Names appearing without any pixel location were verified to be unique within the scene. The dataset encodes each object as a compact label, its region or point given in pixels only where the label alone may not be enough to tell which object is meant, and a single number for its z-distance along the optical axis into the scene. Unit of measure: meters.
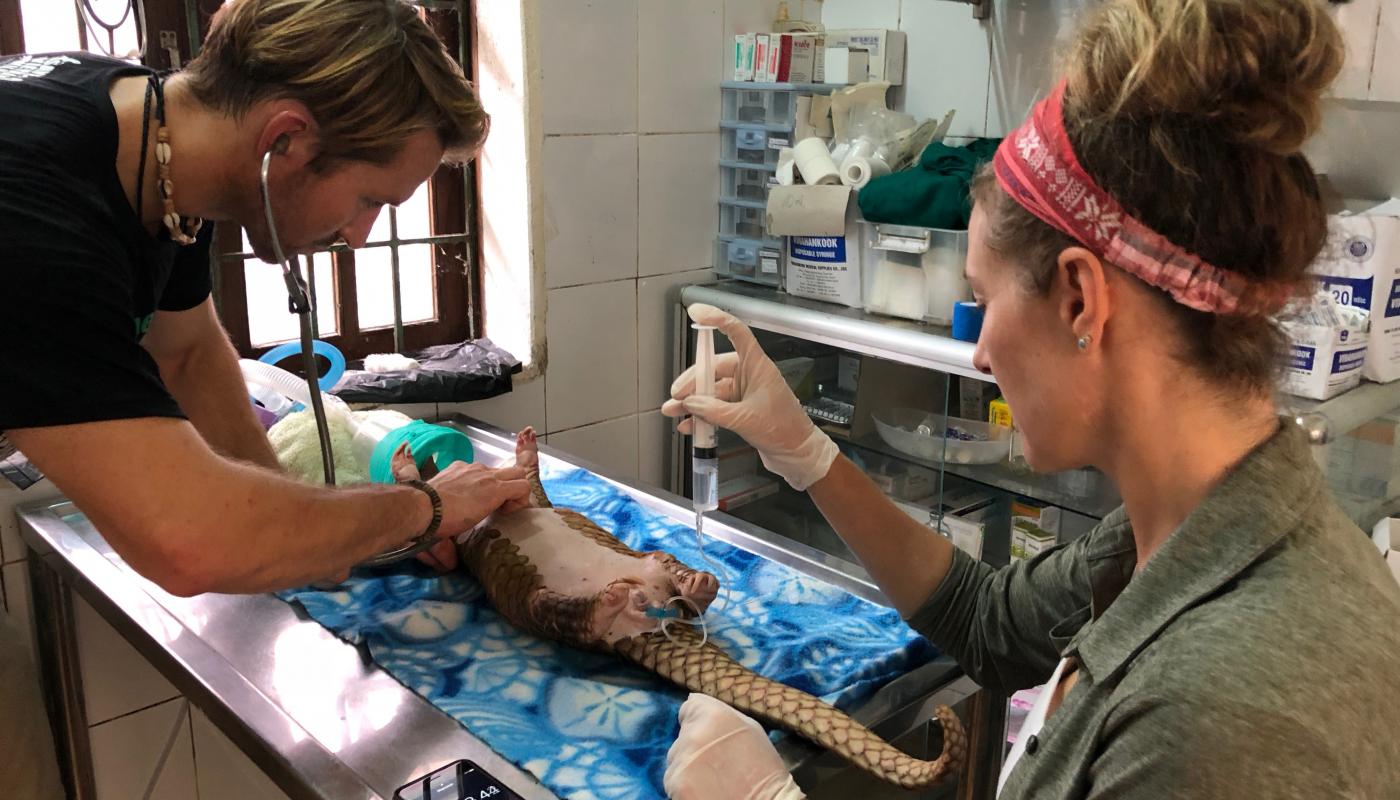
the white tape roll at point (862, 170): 2.33
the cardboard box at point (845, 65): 2.53
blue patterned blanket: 1.09
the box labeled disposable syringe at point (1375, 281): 1.77
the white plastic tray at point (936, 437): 2.19
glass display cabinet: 1.92
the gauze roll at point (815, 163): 2.36
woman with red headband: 0.69
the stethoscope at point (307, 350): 1.21
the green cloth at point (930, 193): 2.16
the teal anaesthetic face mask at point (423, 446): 1.62
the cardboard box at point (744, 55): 2.59
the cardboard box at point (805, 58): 2.54
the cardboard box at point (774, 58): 2.53
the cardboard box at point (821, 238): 2.35
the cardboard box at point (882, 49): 2.57
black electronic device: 0.99
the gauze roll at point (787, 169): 2.45
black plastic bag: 2.09
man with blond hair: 0.96
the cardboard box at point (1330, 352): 1.75
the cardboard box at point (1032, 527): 2.19
